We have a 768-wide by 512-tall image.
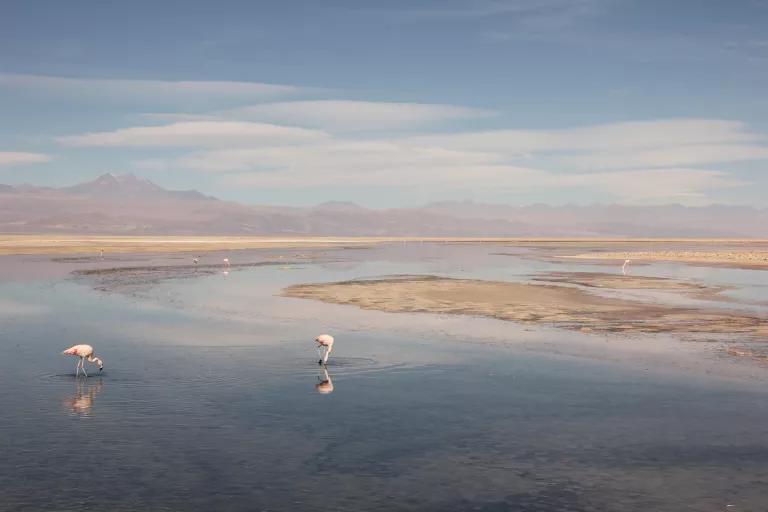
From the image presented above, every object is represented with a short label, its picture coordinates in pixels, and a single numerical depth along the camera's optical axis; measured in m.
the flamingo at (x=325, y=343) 22.66
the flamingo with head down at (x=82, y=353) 20.97
